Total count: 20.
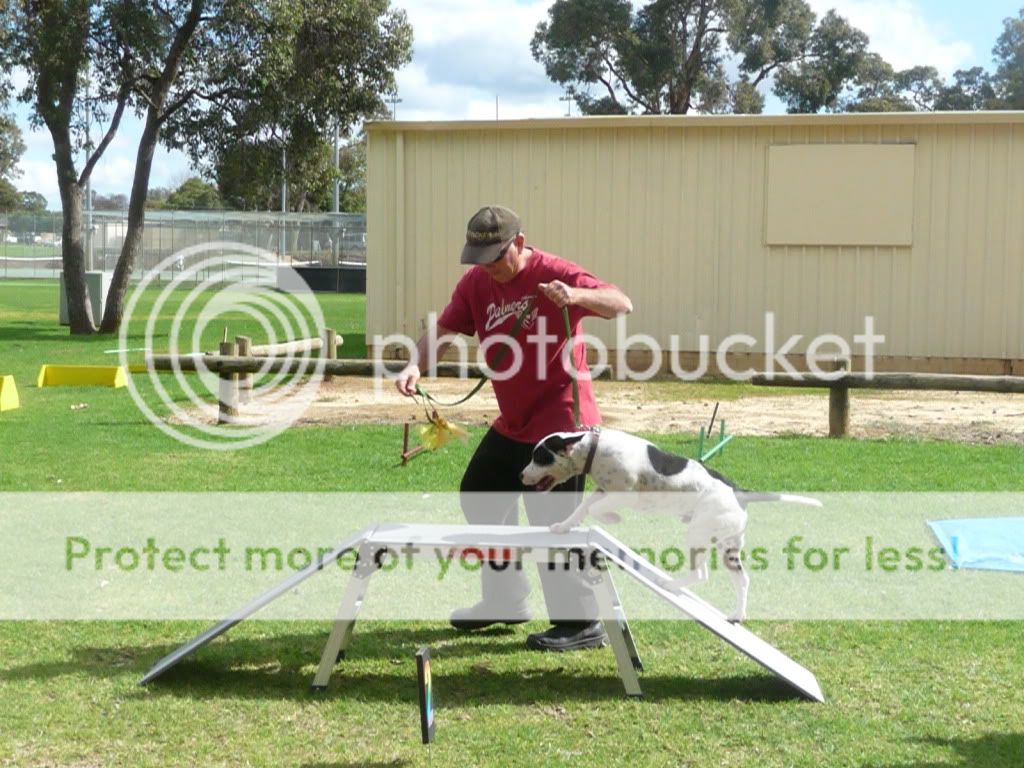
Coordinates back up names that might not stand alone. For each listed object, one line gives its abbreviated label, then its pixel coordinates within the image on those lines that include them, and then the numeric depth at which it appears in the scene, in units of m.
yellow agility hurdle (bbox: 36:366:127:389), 16.88
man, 5.75
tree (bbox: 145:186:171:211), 105.03
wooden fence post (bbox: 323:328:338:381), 17.48
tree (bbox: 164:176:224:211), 104.19
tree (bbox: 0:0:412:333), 25.48
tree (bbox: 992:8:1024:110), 65.94
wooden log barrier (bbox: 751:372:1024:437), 12.64
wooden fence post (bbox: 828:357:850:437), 12.81
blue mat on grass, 7.64
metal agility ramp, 5.43
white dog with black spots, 5.26
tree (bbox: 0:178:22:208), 94.31
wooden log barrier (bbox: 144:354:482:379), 12.71
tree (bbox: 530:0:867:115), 55.31
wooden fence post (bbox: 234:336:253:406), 14.09
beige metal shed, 18.33
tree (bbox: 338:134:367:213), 81.94
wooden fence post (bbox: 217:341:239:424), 13.59
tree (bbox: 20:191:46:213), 107.95
